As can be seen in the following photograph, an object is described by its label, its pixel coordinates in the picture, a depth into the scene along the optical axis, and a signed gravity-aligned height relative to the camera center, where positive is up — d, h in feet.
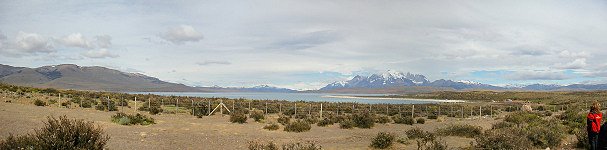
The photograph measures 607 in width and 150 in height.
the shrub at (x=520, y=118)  88.19 -6.22
